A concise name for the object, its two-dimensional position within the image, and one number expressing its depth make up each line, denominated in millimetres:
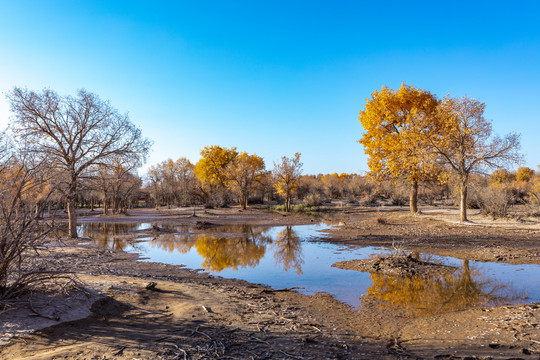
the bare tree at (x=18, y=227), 5250
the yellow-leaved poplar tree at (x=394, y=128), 26047
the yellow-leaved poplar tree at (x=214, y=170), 54938
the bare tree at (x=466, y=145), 20156
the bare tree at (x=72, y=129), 17281
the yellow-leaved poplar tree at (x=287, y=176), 40641
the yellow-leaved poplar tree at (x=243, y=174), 47906
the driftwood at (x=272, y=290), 8508
